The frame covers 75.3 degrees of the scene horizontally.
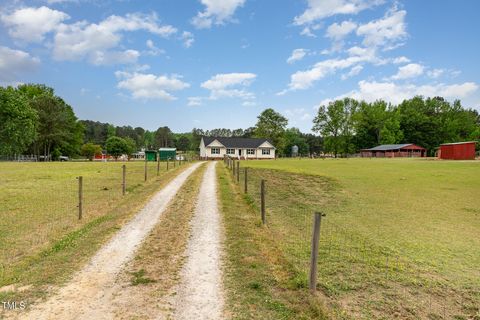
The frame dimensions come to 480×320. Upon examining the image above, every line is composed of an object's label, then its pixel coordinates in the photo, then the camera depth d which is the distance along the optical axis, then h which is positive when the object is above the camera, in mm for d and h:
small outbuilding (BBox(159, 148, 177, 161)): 61719 +99
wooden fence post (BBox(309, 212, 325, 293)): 5164 -1641
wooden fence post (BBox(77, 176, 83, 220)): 10184 -1759
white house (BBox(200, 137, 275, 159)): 73000 +1581
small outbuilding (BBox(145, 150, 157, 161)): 60719 -323
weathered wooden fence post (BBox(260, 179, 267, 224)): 9805 -1557
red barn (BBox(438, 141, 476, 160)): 49625 +1011
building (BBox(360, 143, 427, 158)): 76050 +1371
